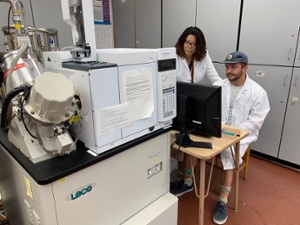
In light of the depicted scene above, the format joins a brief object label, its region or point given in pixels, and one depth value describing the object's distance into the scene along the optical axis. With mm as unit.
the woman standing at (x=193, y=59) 2189
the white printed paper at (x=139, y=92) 1048
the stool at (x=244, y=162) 1970
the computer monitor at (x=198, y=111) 1324
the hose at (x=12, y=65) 1060
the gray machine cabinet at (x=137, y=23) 3279
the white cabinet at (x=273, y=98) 2301
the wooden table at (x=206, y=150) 1323
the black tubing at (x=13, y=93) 944
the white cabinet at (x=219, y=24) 2480
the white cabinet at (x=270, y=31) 2137
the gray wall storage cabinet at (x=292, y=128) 2225
